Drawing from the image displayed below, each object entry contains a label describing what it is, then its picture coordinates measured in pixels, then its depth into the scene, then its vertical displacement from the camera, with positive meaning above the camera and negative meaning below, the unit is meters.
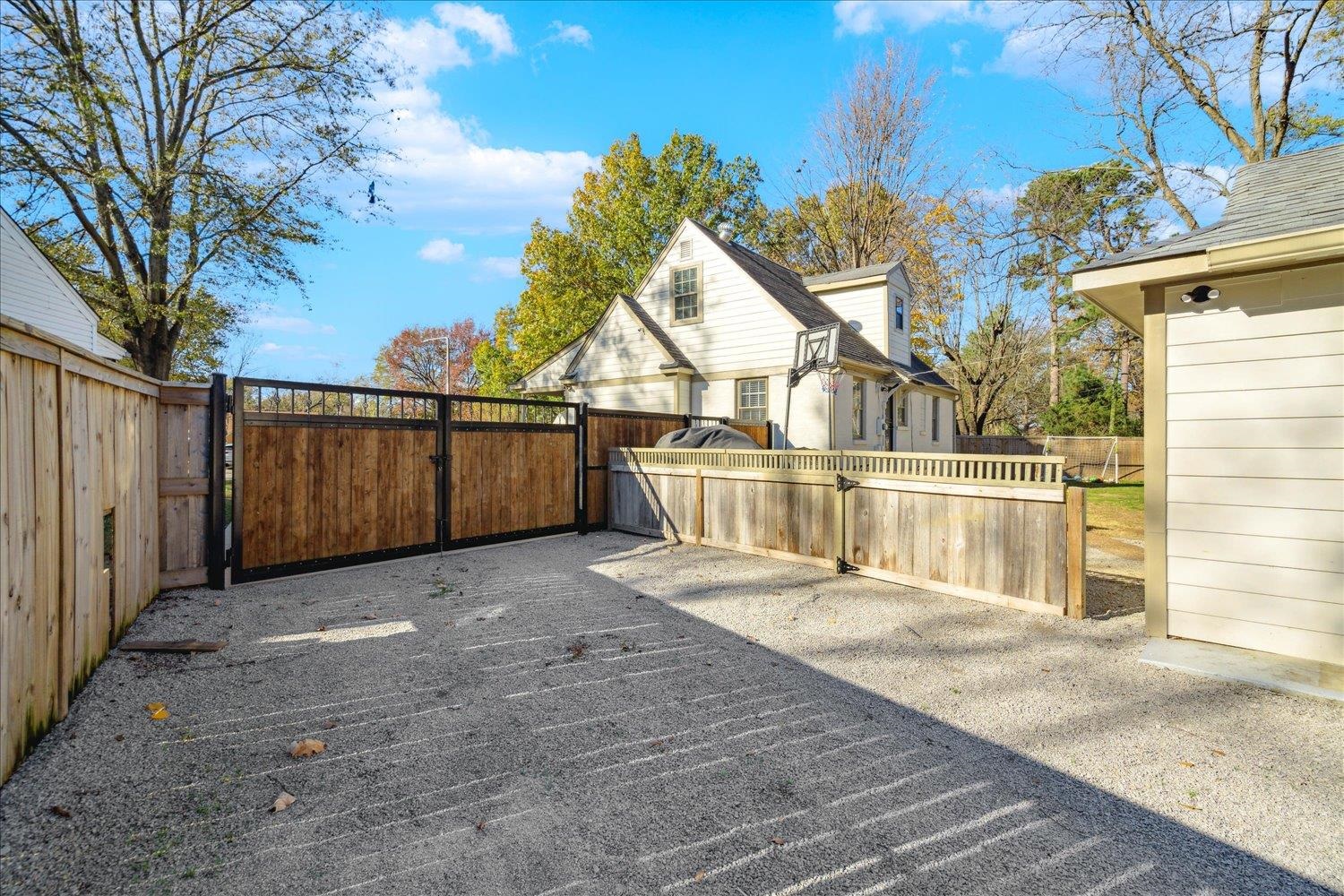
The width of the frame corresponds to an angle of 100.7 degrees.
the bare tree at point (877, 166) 17.98 +9.53
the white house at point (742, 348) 12.18 +2.33
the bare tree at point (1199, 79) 11.08 +7.81
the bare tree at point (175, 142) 9.63 +5.93
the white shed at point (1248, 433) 3.55 +0.07
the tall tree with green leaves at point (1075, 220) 14.90 +6.96
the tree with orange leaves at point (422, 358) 34.84 +5.42
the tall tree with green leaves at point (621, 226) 23.91 +9.58
